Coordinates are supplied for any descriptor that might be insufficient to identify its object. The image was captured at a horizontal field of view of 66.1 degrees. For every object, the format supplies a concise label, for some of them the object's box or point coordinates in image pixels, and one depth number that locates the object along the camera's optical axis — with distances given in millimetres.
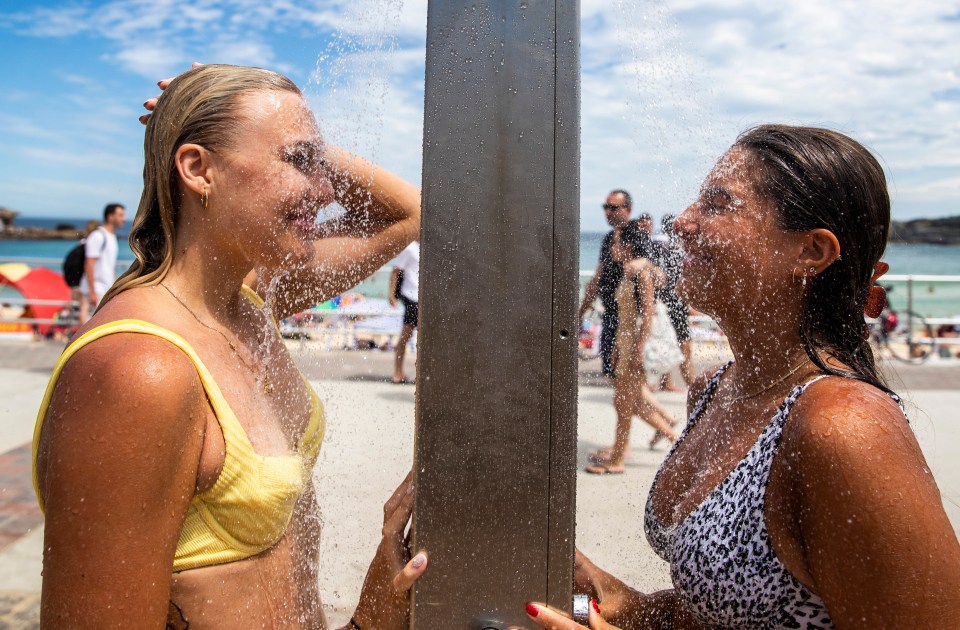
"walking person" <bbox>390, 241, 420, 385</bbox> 7652
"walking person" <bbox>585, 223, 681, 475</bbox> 5359
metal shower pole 957
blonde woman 1111
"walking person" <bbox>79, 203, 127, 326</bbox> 8734
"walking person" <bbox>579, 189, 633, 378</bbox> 5645
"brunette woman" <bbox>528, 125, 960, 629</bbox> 1159
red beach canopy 13930
